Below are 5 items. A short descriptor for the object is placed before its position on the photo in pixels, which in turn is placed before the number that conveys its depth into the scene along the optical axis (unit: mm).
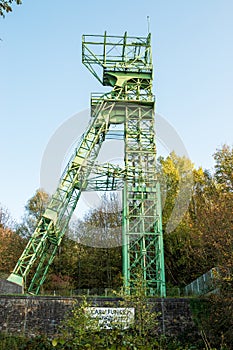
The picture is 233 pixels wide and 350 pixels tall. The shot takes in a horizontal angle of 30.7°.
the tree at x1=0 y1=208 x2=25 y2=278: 30297
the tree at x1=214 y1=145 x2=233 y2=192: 29219
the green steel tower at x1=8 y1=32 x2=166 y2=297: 23516
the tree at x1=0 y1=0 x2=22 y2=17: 7543
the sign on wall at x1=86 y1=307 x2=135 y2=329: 11623
